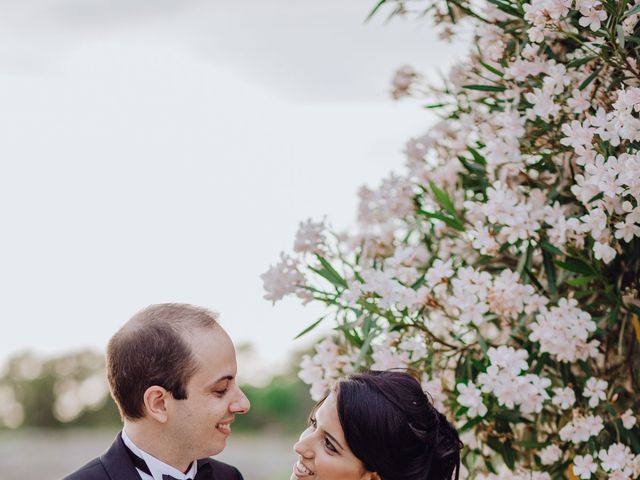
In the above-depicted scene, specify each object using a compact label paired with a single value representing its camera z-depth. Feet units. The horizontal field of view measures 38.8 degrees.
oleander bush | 8.59
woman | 7.88
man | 7.58
